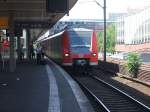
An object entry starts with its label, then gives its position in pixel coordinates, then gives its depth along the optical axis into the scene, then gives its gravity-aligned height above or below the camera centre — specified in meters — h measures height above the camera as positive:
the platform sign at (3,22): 18.29 +1.70
